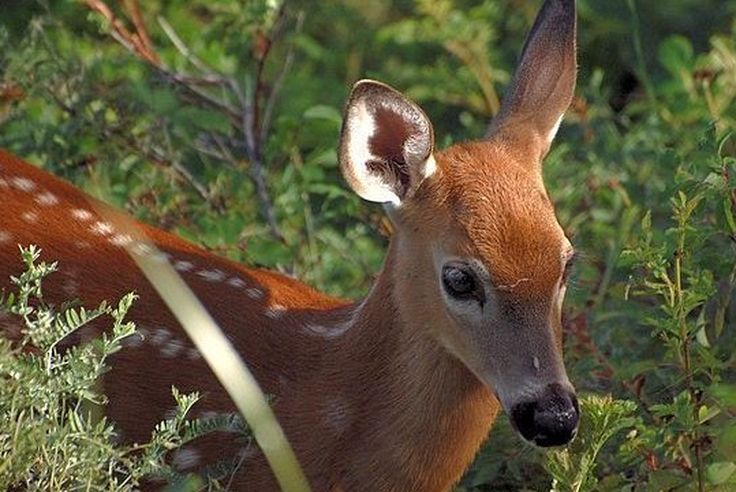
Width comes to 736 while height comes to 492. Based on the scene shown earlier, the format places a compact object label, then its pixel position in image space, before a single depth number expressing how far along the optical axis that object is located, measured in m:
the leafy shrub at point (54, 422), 7.55
